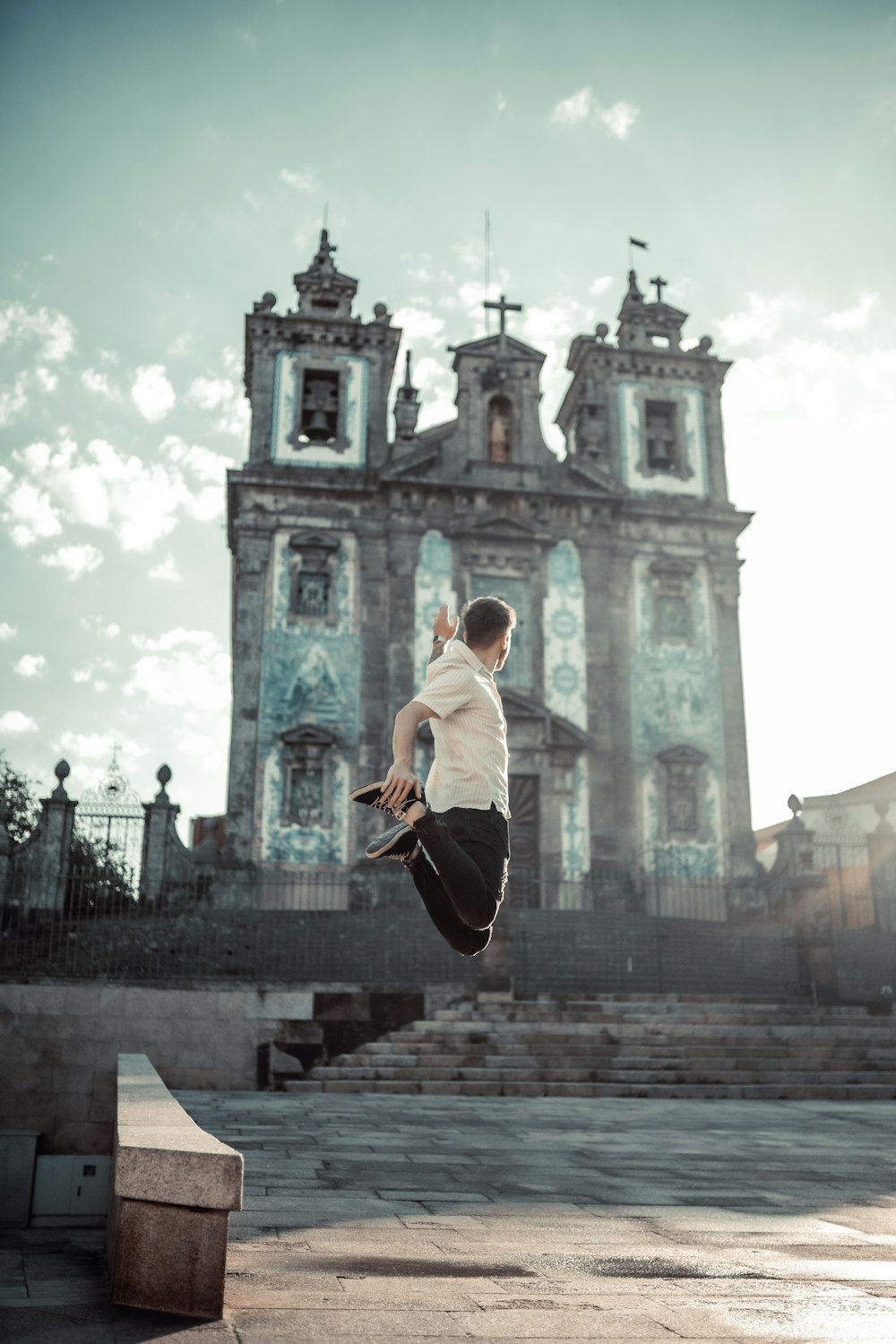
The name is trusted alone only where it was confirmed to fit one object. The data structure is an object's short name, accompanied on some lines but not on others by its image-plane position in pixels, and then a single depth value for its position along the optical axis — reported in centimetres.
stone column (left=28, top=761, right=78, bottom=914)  1478
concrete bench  306
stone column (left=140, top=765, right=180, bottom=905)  1781
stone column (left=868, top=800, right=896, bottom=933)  2110
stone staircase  1194
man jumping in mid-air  367
